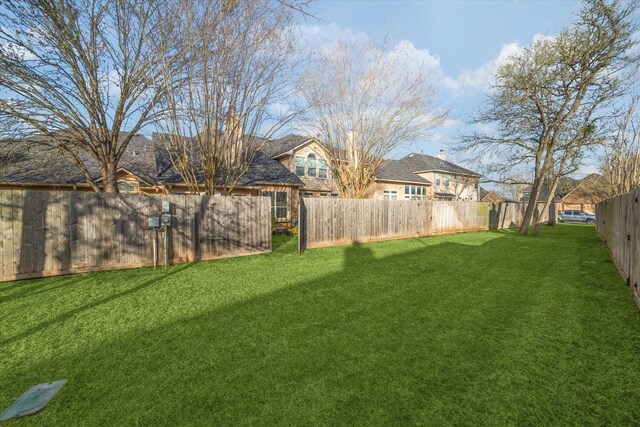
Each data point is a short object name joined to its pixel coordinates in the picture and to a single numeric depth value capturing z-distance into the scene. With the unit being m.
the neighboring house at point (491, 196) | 46.91
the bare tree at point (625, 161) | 17.95
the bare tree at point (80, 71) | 5.91
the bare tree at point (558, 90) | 11.42
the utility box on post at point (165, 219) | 6.66
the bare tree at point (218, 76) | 7.58
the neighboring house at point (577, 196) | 33.28
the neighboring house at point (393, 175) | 20.42
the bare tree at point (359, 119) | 13.58
